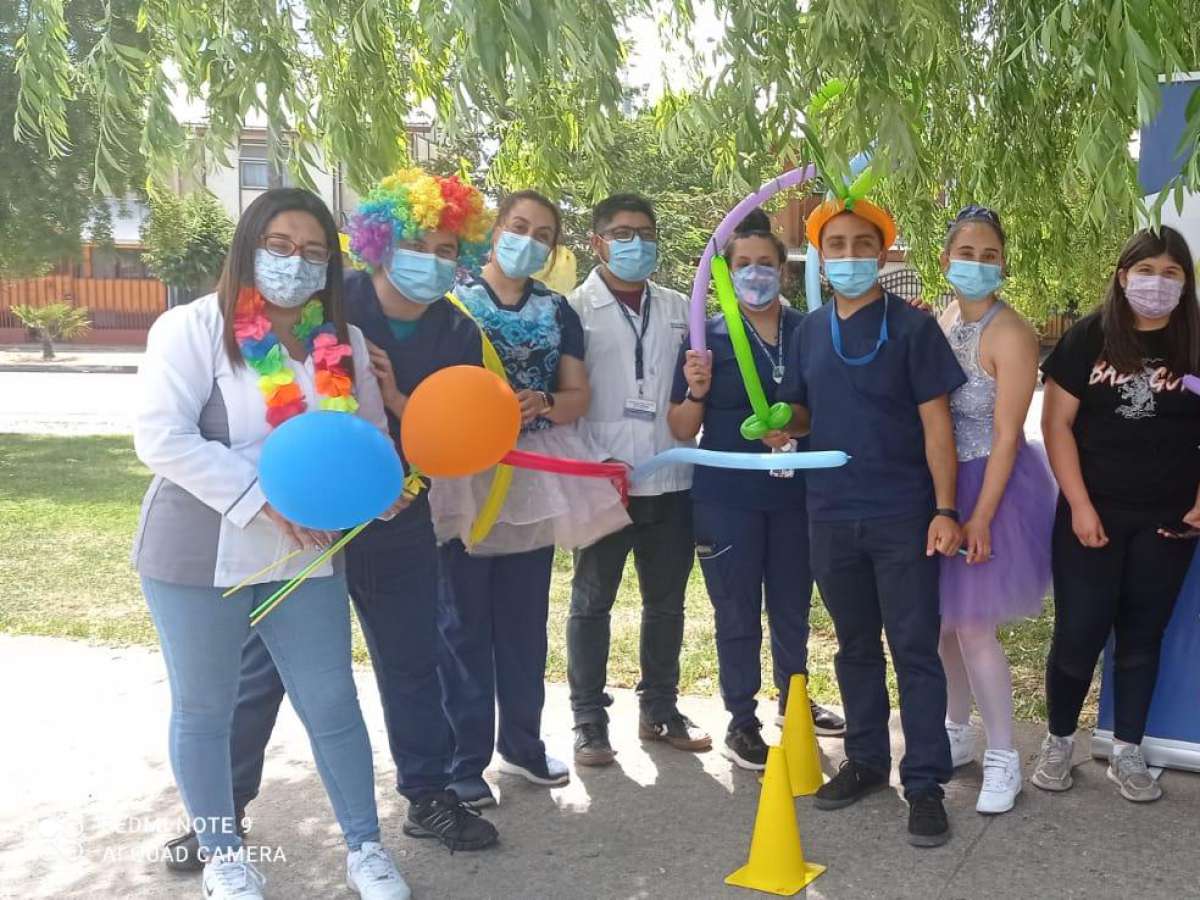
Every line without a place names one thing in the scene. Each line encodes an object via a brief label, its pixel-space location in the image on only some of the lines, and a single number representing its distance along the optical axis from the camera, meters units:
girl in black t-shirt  3.92
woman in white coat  3.12
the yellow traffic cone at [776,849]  3.50
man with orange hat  3.85
